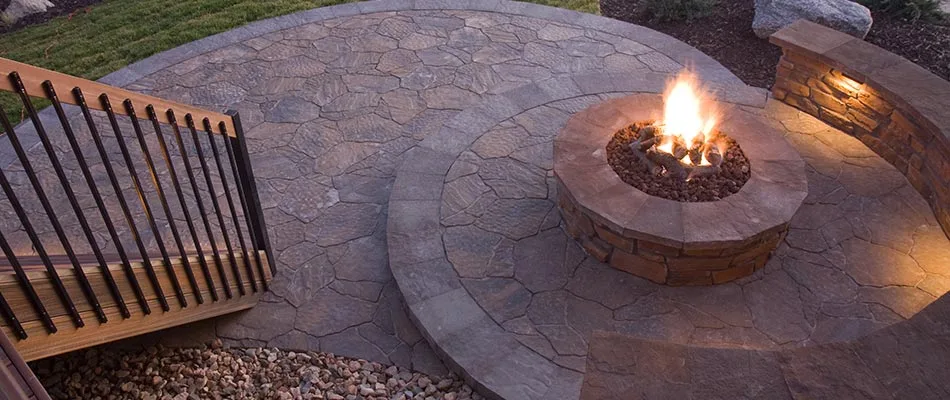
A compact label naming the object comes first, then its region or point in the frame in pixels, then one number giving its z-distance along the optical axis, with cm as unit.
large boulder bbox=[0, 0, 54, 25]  977
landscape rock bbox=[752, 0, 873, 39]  729
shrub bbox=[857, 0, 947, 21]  780
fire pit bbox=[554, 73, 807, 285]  434
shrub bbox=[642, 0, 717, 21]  816
